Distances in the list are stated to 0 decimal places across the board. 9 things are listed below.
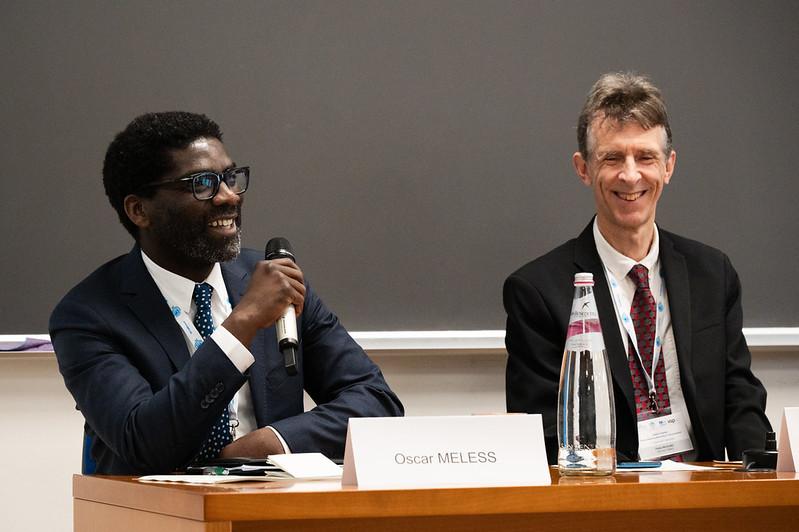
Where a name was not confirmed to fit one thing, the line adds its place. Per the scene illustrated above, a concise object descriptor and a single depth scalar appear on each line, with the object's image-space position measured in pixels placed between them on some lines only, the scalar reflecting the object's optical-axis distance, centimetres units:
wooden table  603
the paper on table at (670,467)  656
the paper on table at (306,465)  642
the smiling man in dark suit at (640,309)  727
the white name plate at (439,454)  616
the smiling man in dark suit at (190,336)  685
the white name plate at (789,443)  640
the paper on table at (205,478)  627
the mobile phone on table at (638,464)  659
